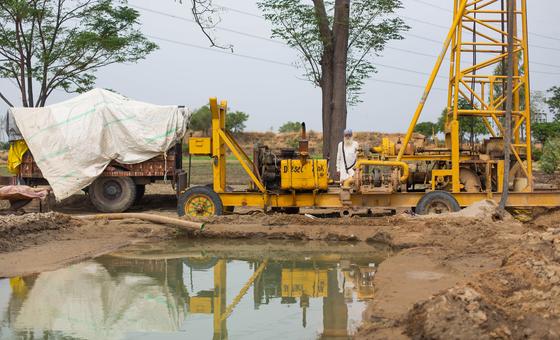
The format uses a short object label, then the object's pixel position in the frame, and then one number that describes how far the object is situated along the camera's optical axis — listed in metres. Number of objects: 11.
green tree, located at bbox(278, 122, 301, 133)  69.96
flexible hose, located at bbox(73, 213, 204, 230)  12.88
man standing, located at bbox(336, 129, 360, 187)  14.52
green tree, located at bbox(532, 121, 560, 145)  43.16
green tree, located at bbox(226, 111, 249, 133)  66.50
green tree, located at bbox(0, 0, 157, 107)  23.12
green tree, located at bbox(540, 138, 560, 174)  26.67
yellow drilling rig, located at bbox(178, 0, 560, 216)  14.20
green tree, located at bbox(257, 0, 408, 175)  21.52
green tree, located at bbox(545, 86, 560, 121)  52.91
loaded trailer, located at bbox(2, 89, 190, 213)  17.27
